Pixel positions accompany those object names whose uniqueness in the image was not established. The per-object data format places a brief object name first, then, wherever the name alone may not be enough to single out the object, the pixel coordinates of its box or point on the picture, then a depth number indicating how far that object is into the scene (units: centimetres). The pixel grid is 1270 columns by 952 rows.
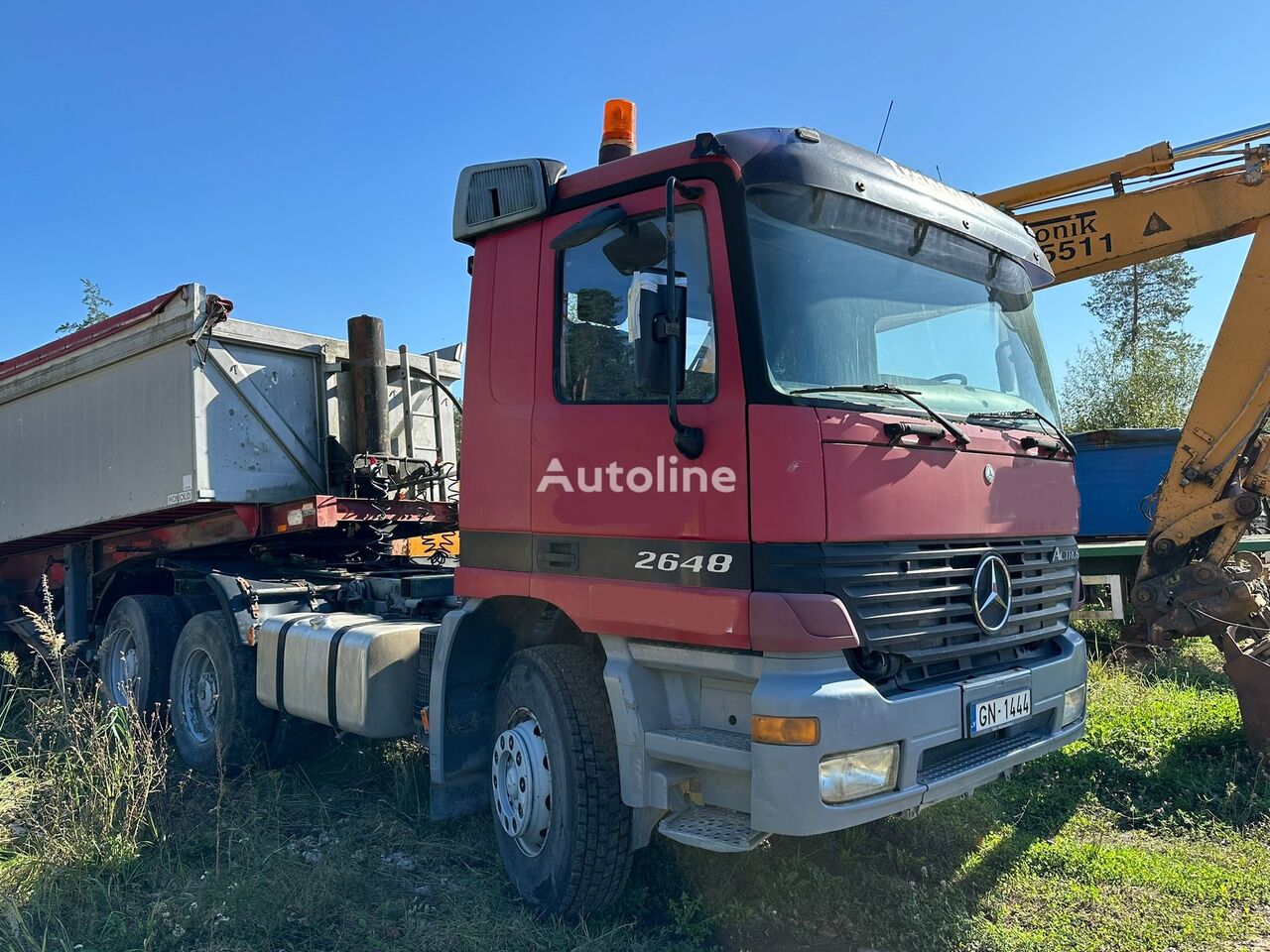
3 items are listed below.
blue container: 991
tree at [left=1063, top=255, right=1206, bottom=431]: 2336
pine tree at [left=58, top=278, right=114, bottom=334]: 2312
